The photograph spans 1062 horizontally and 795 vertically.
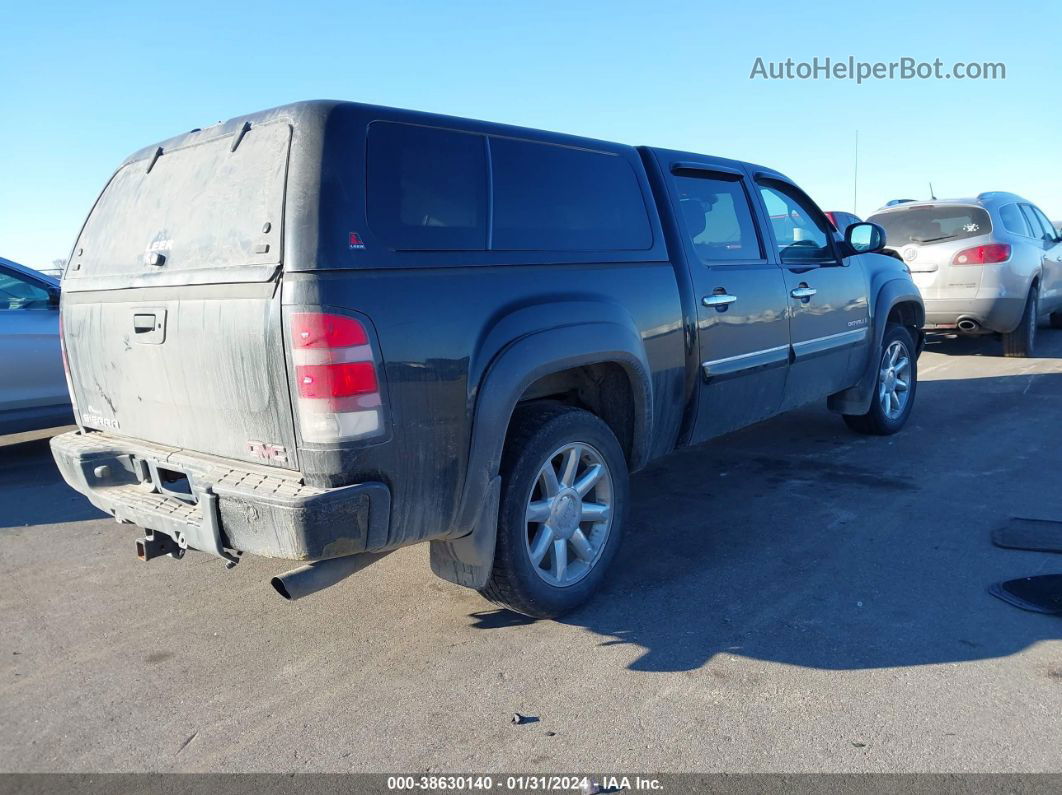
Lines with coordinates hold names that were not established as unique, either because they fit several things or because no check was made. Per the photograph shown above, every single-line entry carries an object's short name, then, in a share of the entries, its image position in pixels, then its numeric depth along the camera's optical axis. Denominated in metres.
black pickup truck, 2.74
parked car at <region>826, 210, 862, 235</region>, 14.51
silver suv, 9.30
